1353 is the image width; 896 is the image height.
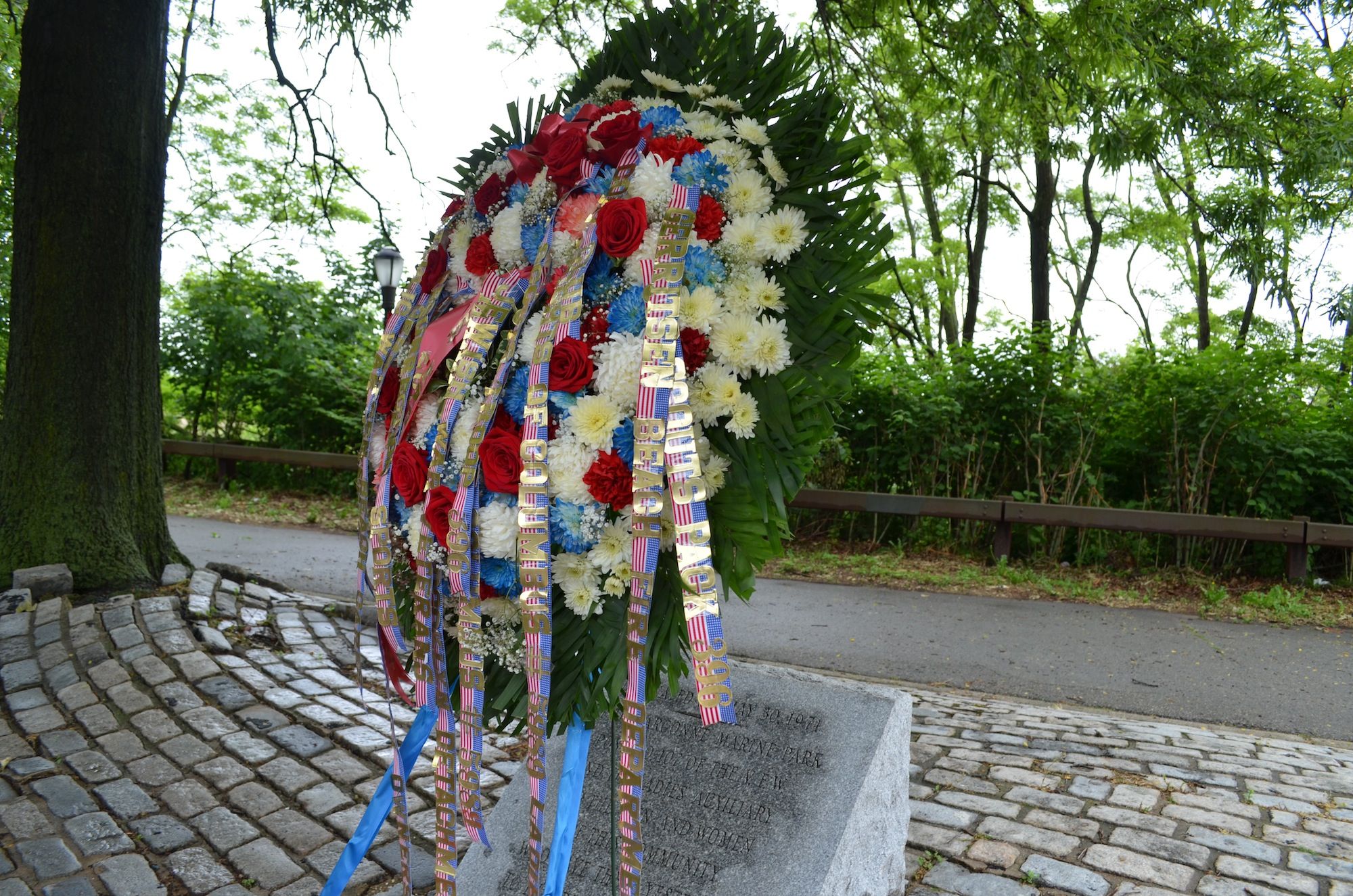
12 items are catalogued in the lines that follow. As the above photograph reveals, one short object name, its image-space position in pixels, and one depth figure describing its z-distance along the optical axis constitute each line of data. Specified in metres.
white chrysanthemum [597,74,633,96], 2.44
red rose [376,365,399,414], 2.50
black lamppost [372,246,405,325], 11.11
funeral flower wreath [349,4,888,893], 1.87
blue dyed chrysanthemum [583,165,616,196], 2.17
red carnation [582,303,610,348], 2.01
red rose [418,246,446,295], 2.53
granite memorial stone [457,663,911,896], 2.20
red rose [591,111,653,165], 2.14
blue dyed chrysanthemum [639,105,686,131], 2.18
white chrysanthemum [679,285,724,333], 1.97
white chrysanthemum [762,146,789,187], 2.16
